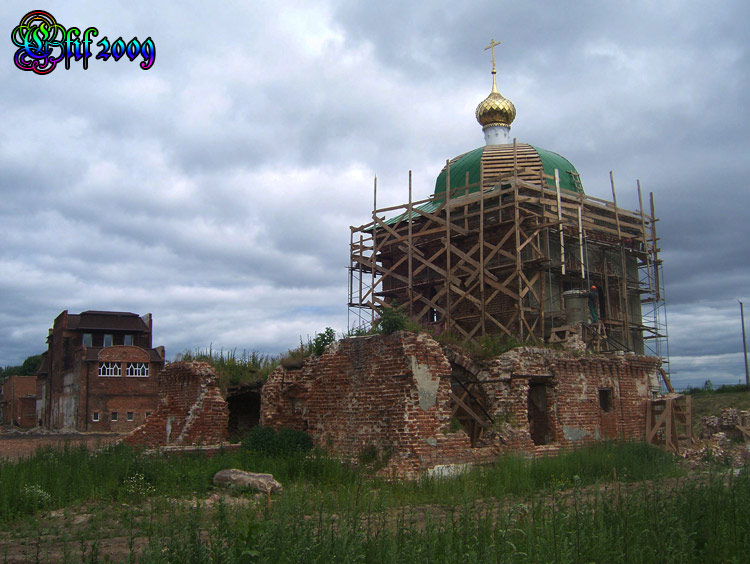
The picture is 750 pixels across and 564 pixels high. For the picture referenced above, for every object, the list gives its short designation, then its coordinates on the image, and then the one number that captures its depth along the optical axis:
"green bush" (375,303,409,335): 12.44
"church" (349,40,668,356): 21.39
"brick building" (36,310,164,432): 38.62
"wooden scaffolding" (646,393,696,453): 16.58
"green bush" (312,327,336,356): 14.10
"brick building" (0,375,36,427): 51.62
